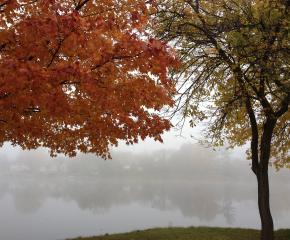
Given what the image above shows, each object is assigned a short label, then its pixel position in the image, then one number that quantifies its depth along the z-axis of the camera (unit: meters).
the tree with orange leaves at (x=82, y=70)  2.87
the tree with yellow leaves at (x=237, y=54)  5.93
